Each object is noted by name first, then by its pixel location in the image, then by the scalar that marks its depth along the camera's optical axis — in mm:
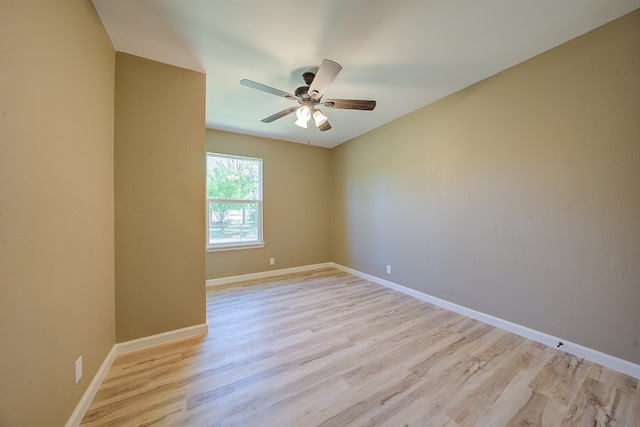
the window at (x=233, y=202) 3686
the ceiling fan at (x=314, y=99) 1808
